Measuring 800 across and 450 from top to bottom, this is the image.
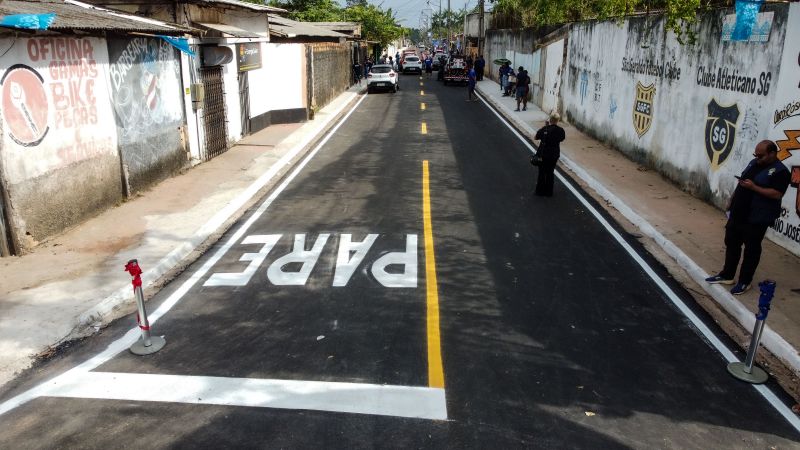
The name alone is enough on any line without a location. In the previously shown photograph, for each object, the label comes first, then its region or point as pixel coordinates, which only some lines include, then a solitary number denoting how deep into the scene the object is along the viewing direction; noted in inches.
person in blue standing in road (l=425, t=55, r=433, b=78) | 2311.8
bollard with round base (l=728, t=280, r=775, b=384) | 207.9
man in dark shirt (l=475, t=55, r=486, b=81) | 1537.9
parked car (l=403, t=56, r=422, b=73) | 2140.7
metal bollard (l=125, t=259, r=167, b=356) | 225.1
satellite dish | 601.6
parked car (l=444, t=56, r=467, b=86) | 1560.0
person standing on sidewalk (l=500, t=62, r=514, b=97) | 1252.5
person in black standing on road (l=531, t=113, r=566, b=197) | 458.6
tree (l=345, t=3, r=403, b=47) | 2490.2
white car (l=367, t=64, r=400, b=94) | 1385.3
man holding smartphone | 260.1
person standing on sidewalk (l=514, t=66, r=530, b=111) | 996.6
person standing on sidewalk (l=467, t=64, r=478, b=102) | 1194.9
